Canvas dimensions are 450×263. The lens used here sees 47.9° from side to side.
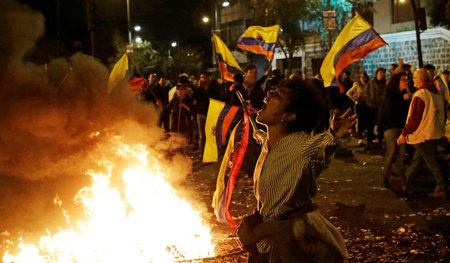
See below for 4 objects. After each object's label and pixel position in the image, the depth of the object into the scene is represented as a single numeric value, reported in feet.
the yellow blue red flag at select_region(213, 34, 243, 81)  34.86
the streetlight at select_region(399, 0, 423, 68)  49.29
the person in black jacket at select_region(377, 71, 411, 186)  25.79
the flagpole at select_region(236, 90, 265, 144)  11.30
